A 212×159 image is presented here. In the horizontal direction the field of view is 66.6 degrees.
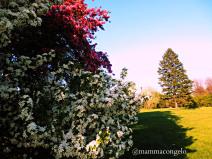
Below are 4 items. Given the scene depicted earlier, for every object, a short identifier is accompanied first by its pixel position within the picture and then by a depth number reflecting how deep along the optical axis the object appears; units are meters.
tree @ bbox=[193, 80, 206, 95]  52.57
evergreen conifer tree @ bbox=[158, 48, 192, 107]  32.00
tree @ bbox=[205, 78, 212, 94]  67.71
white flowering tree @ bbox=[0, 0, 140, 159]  3.95
